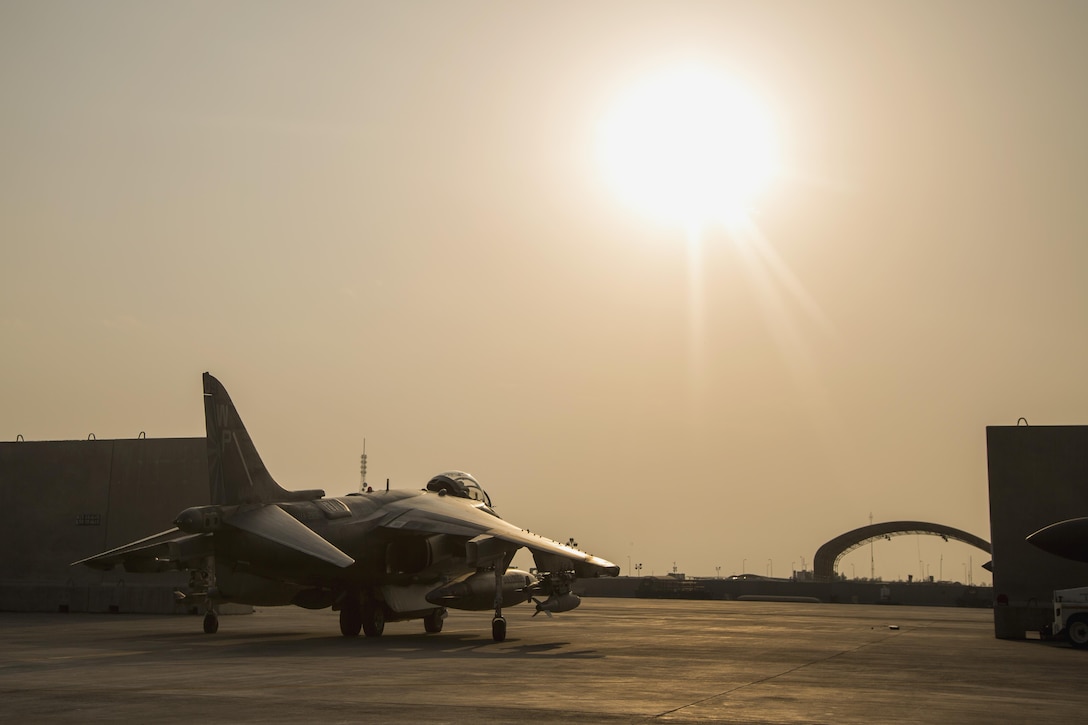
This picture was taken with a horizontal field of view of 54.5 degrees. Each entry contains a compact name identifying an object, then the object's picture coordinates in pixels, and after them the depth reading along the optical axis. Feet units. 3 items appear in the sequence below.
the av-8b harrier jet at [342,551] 74.18
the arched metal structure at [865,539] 291.17
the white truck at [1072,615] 84.53
